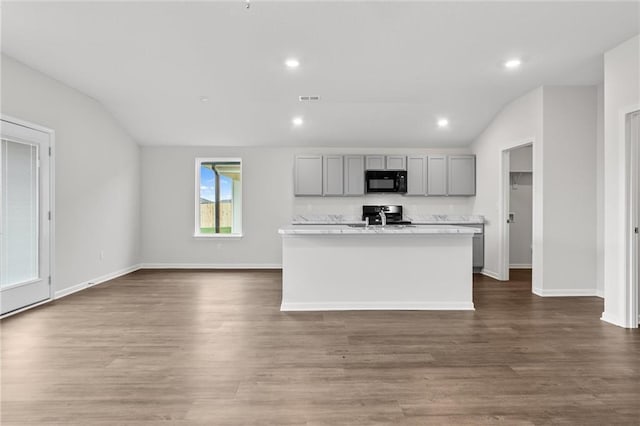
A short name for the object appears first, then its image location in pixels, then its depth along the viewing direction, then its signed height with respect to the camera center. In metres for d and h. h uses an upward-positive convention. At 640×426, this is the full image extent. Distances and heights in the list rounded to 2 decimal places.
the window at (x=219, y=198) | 7.18 +0.29
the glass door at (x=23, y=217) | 3.81 -0.05
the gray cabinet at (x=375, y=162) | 6.77 +0.94
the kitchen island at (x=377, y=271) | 4.09 -0.67
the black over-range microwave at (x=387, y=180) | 6.75 +0.60
